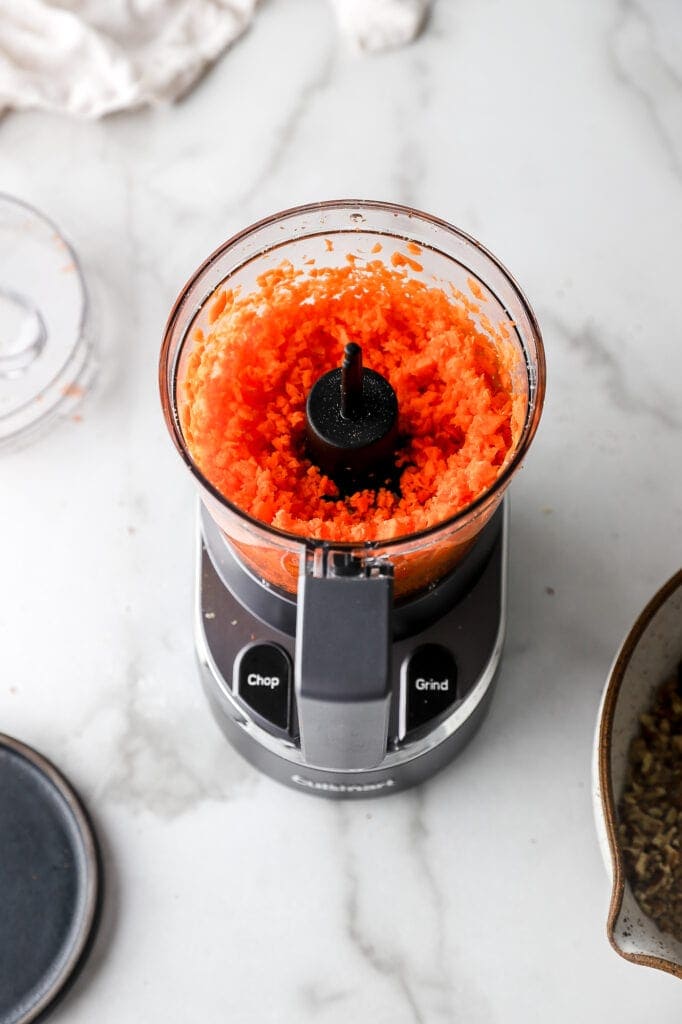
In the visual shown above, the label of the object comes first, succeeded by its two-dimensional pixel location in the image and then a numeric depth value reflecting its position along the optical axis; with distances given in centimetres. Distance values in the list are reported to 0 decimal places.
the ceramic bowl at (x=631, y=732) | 69
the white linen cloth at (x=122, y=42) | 98
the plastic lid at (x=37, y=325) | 95
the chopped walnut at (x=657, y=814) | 78
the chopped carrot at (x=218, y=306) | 74
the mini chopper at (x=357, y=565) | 64
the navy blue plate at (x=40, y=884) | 81
